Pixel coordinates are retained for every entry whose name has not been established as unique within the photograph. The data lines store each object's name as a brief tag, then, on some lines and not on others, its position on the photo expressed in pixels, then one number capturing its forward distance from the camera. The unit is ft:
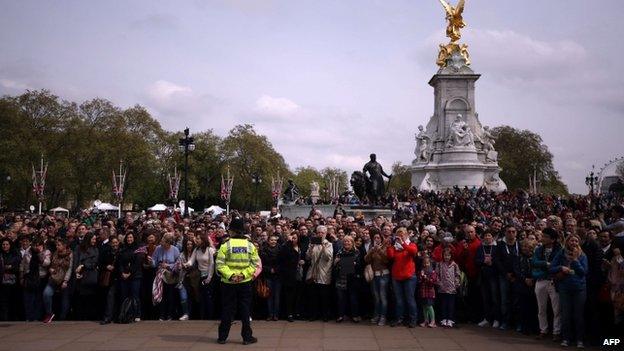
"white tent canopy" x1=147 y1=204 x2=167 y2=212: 140.77
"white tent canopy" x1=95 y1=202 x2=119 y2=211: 167.98
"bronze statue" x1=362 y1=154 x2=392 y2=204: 85.20
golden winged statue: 185.78
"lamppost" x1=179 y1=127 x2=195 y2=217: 87.81
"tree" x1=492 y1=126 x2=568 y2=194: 281.95
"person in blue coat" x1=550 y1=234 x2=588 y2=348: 29.32
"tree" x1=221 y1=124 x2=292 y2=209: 265.13
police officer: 30.17
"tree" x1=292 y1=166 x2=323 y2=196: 395.67
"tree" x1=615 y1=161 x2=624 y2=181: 323.24
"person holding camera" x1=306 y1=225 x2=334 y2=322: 37.78
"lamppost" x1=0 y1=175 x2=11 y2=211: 184.96
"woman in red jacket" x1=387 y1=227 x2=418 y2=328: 35.65
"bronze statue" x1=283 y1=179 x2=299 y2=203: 129.71
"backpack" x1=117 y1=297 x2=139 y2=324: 36.81
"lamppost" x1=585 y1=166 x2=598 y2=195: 159.84
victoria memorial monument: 164.45
